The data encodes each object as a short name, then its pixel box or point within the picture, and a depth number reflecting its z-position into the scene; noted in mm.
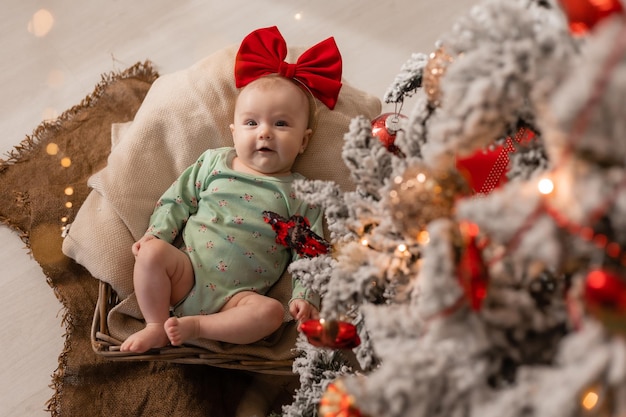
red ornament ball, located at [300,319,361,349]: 908
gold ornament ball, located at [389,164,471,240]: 679
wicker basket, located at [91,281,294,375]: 1238
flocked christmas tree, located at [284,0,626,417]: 512
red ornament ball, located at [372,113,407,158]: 1103
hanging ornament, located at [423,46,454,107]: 786
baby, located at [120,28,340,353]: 1239
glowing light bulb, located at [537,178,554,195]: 544
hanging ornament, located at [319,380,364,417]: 749
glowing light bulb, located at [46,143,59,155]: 1671
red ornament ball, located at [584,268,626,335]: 499
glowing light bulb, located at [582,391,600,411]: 538
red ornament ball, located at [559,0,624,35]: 568
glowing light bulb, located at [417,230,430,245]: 725
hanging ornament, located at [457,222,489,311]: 582
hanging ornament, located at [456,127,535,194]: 1131
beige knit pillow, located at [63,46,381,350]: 1381
